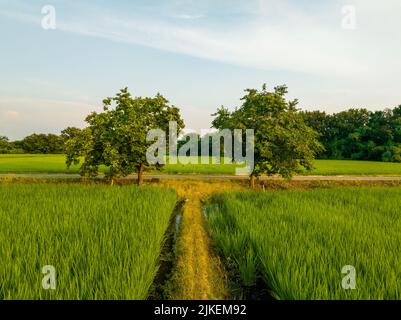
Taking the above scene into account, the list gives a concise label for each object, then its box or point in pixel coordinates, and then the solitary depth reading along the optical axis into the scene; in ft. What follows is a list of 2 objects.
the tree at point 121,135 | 51.26
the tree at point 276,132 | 51.65
